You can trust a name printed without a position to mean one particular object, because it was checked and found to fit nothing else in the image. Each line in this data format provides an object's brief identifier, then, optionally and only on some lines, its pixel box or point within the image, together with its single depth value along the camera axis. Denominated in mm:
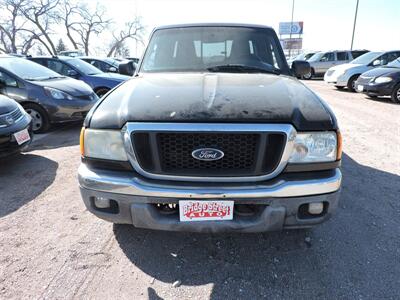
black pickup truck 1990
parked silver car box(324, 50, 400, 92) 12422
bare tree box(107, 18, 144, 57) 55947
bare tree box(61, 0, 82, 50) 44562
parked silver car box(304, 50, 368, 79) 20016
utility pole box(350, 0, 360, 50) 29984
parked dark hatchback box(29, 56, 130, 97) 8836
